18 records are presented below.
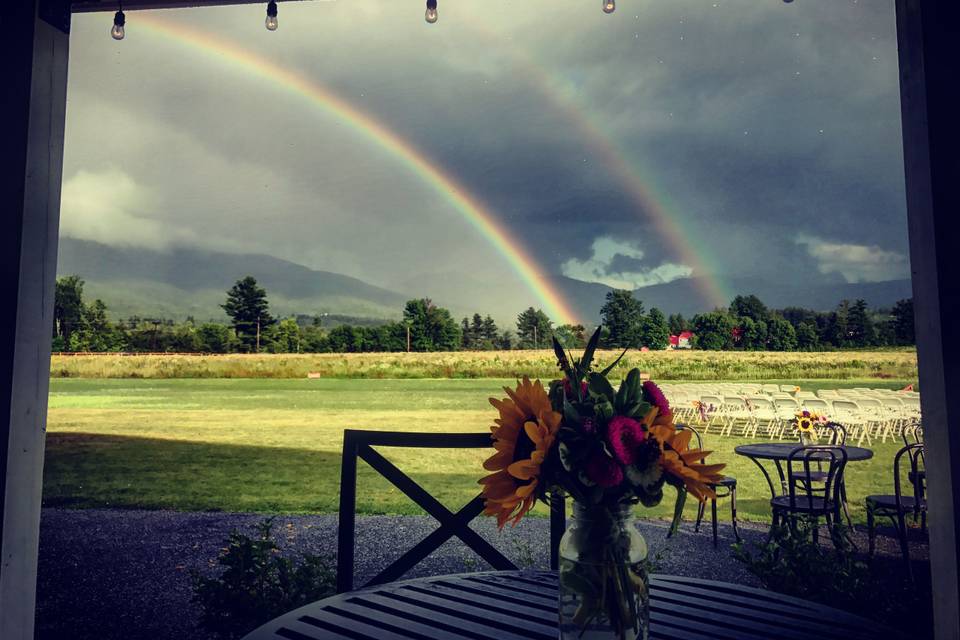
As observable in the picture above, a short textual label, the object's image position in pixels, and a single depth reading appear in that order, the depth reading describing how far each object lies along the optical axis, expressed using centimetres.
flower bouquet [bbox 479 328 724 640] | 76
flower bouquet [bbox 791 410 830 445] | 432
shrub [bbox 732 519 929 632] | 234
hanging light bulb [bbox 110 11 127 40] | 190
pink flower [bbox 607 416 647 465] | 73
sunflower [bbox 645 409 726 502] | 77
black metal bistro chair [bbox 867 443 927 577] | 308
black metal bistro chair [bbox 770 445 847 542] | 326
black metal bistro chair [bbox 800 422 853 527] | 394
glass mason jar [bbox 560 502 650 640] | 77
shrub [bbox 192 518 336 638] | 231
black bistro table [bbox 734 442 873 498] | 369
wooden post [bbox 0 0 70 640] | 130
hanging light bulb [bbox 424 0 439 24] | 182
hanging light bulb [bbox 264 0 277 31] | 186
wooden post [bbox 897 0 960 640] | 112
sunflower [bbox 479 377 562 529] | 78
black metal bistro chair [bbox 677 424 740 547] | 384
